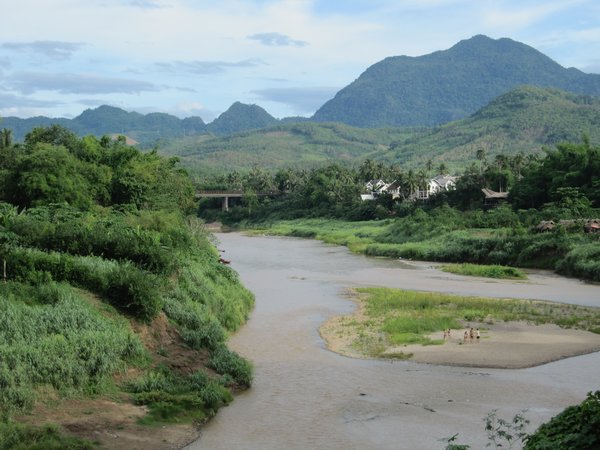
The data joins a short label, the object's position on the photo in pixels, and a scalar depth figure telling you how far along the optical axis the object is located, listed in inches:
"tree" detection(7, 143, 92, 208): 2142.0
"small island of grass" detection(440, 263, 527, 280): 2508.6
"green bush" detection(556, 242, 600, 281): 2390.5
